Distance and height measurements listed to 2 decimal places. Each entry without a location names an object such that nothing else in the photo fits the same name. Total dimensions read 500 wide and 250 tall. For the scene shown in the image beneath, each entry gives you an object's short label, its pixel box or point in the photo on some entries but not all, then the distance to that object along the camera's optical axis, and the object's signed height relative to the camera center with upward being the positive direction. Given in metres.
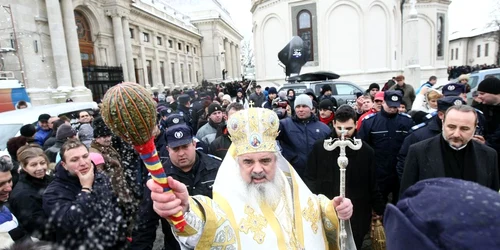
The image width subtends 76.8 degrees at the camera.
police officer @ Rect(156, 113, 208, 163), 3.79 -0.47
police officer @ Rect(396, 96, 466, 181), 3.58 -0.68
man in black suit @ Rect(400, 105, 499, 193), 2.68 -0.75
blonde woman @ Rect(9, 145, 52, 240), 2.56 -0.86
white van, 6.43 -0.47
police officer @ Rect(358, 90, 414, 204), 4.33 -0.87
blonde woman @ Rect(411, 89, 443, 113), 4.97 -0.51
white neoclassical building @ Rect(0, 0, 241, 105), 15.90 +3.19
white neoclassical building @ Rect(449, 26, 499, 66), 49.97 +3.42
